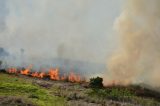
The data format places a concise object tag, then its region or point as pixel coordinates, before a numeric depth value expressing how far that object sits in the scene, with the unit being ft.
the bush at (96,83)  191.03
